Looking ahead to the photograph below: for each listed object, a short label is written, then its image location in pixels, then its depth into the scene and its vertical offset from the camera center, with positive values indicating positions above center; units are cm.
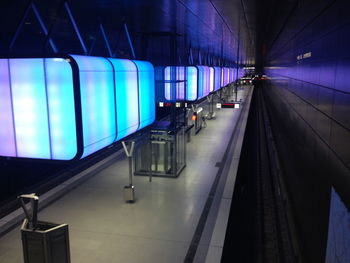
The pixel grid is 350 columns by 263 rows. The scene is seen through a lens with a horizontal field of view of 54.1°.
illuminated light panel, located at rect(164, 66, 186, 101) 1007 -30
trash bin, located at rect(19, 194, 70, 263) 364 -178
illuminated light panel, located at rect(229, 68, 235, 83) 2587 -27
